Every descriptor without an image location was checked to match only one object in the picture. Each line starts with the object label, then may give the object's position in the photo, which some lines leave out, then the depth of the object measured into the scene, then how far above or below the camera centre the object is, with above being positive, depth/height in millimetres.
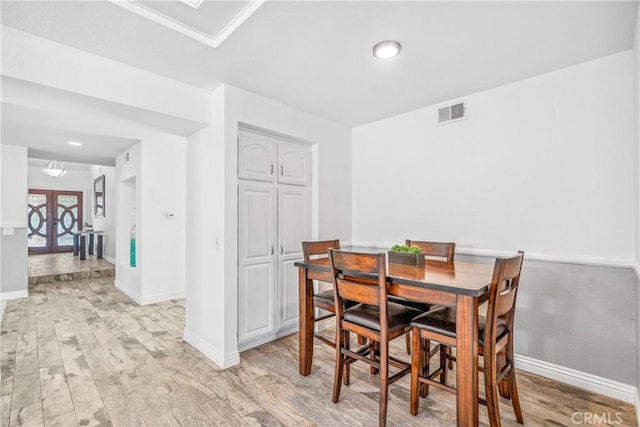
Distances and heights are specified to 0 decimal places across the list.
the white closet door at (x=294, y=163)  3188 +600
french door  8930 +45
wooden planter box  2119 -290
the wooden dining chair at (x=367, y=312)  1769 -625
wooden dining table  1534 -427
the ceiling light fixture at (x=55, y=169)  7100 +1231
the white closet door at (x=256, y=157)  2818 +600
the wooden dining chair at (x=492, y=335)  1561 -660
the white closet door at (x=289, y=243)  3158 -261
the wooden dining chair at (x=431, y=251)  2438 -286
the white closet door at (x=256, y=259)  2824 -388
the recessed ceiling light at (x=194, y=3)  1687 +1212
